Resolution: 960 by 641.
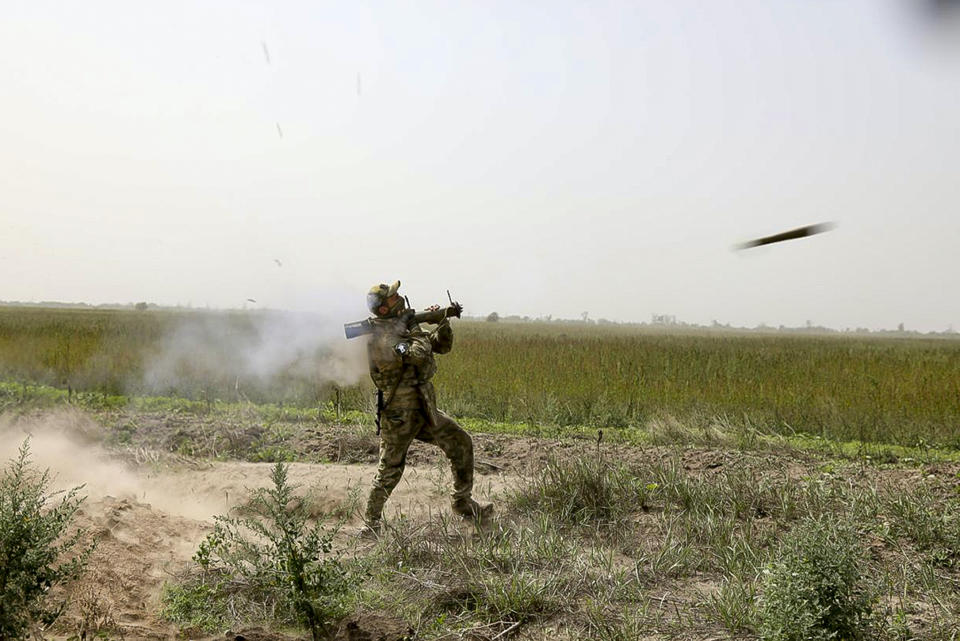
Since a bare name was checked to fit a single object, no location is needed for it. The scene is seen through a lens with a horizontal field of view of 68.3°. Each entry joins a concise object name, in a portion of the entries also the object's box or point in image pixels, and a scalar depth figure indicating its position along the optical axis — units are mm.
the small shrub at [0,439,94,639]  2969
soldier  4992
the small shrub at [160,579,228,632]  3611
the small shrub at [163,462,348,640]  3361
